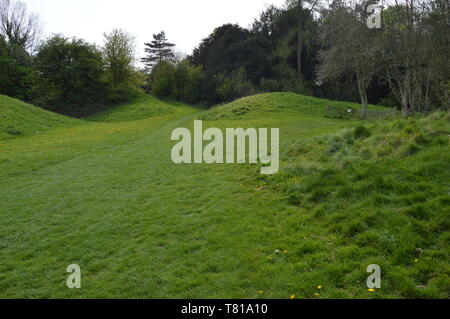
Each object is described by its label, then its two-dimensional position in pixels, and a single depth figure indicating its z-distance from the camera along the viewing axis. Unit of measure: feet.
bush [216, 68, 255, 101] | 155.74
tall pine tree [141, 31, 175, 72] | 274.22
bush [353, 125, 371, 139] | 30.45
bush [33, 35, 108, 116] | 150.30
